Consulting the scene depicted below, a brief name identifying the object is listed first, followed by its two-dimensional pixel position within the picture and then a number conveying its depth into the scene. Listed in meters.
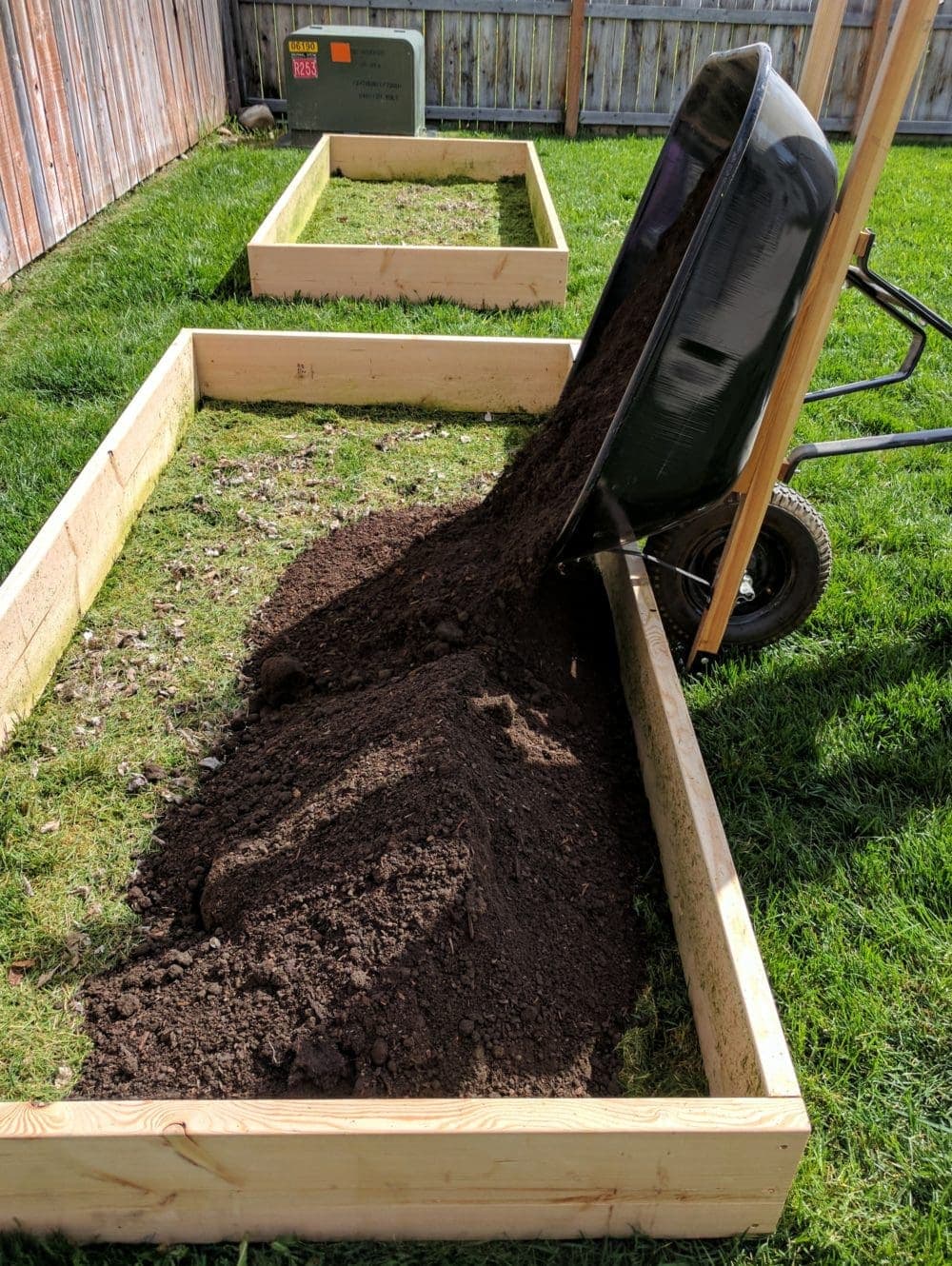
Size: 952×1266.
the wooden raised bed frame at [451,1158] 1.76
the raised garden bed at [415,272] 6.00
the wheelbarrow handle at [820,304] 2.24
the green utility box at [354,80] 9.55
